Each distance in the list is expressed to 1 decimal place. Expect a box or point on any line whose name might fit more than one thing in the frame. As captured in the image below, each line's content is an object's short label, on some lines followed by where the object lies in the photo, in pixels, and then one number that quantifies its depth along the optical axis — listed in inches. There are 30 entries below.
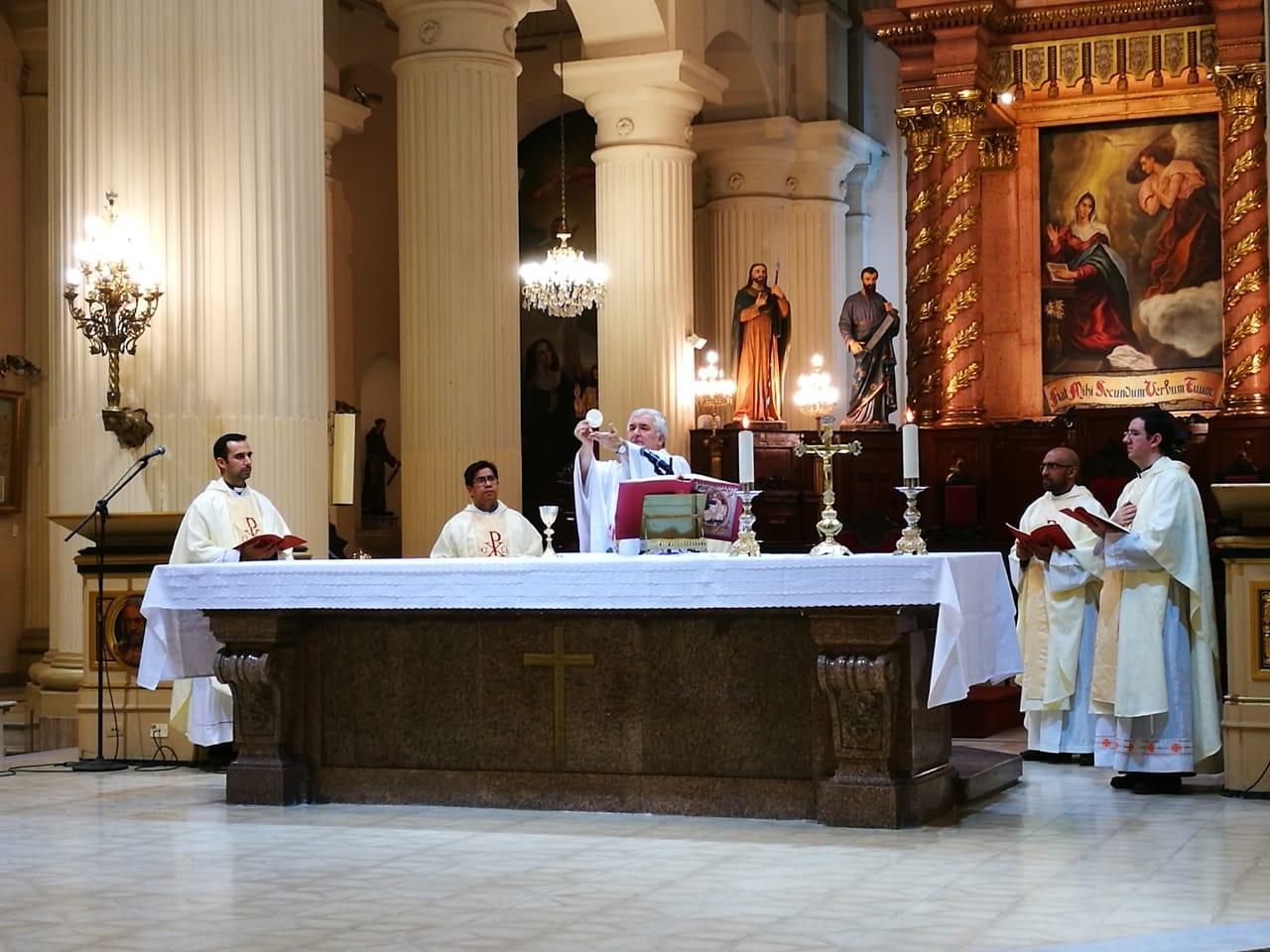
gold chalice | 338.3
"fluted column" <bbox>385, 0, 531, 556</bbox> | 593.0
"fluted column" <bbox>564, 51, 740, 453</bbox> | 700.7
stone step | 327.9
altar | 298.8
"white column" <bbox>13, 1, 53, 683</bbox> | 657.6
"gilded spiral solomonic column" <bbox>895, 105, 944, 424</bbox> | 737.0
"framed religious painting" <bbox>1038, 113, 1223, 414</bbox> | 753.6
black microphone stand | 392.2
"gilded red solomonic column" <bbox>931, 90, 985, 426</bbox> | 729.0
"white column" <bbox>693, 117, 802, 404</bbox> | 865.5
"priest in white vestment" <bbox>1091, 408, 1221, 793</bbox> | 345.7
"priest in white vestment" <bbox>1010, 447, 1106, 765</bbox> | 390.0
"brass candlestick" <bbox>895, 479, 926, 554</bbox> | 315.3
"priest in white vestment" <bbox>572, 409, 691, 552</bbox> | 366.6
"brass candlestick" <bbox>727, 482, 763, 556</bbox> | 318.3
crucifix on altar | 318.0
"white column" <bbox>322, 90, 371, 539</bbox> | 818.2
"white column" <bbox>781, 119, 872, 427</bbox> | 887.1
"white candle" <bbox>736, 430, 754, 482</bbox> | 310.2
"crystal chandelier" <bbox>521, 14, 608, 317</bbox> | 669.3
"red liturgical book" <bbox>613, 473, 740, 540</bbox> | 334.0
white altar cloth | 294.7
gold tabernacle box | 330.0
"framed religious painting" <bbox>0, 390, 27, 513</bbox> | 654.5
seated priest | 420.5
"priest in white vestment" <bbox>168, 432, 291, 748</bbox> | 374.9
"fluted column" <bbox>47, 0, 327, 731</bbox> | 400.2
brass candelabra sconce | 390.9
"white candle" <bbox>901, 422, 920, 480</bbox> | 310.8
